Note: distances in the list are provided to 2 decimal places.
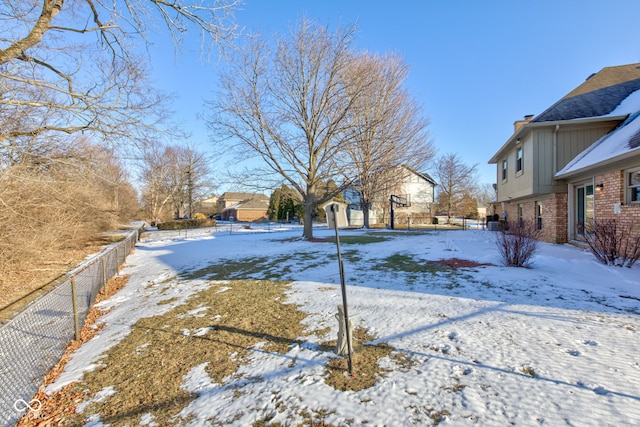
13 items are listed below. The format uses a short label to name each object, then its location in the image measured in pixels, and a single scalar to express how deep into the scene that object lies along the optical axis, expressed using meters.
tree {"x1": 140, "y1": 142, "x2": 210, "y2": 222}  33.72
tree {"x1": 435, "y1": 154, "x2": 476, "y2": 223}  36.75
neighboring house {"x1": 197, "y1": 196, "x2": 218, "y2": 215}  63.59
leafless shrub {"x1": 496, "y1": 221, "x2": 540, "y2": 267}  6.85
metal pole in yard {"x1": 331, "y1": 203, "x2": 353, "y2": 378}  2.91
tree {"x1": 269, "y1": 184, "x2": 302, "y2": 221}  41.28
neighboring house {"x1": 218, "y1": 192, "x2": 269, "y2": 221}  52.06
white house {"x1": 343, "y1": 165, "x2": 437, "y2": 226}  33.19
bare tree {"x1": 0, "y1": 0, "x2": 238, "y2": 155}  5.85
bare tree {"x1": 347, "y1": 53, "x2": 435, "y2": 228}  16.48
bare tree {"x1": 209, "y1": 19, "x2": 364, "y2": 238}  14.48
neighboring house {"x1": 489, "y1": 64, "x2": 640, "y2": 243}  8.00
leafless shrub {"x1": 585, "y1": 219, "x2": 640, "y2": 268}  6.17
